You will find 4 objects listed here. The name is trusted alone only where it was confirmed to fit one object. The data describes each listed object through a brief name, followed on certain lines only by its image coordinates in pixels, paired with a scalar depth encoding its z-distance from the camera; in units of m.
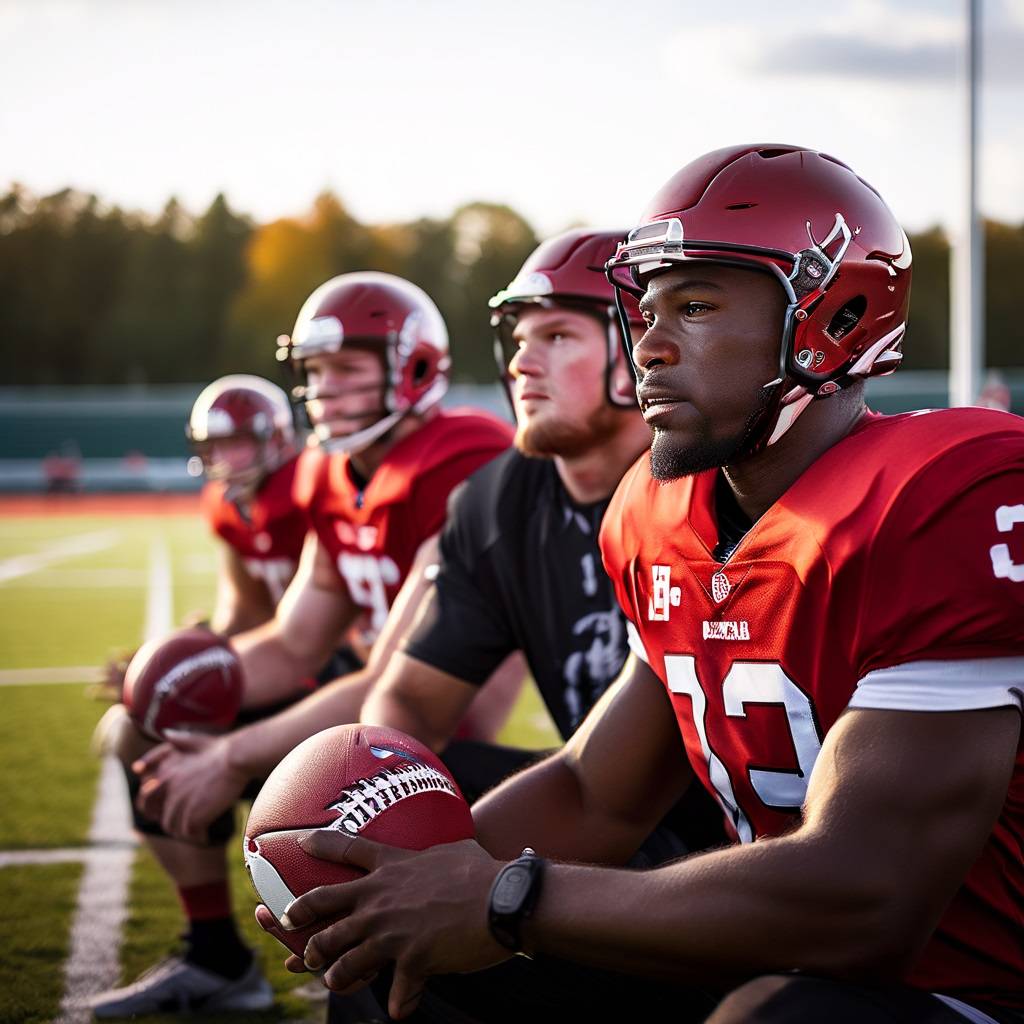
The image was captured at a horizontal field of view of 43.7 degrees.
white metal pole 8.28
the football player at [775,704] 1.51
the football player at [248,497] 4.86
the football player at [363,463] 3.70
